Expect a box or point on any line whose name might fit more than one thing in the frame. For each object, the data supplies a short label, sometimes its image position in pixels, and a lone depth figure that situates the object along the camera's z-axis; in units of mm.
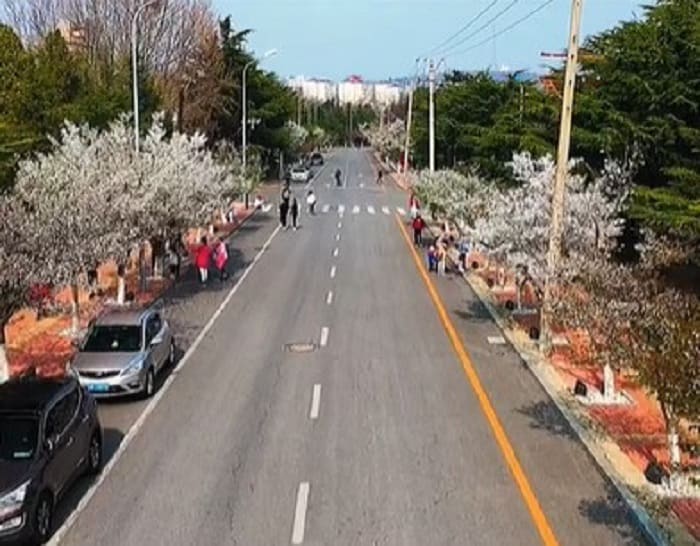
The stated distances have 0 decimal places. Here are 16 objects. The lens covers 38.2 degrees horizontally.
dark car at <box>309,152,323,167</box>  116600
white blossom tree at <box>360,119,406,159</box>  112000
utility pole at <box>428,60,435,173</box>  52406
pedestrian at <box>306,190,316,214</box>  60562
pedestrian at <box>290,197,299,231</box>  51656
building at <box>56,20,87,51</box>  63156
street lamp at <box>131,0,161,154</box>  30370
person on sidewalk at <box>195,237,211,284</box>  32938
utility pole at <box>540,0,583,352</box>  21891
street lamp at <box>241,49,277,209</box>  63438
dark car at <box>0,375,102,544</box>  12070
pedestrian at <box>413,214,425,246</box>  44344
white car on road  89562
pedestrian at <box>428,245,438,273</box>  36500
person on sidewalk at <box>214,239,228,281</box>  34031
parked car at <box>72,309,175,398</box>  18844
